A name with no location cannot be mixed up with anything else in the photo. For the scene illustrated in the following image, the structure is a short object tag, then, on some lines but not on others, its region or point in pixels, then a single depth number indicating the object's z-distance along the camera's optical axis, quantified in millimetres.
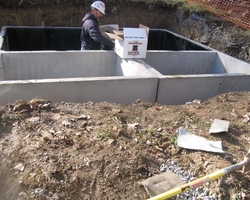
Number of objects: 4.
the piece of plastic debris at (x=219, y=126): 3592
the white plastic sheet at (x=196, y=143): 3242
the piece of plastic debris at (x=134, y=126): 3577
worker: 5633
